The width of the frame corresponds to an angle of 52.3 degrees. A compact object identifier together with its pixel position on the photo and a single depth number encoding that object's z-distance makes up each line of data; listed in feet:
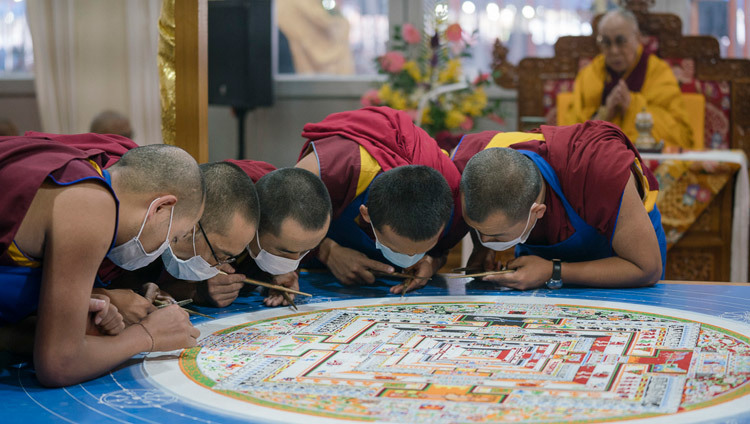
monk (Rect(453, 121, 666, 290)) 8.36
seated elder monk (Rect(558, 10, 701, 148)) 17.99
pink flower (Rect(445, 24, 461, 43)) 19.42
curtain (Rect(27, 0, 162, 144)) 21.86
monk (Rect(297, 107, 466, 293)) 8.14
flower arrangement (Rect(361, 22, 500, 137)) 19.15
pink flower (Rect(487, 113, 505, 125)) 20.61
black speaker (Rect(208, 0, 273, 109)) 19.52
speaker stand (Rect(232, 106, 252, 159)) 20.92
